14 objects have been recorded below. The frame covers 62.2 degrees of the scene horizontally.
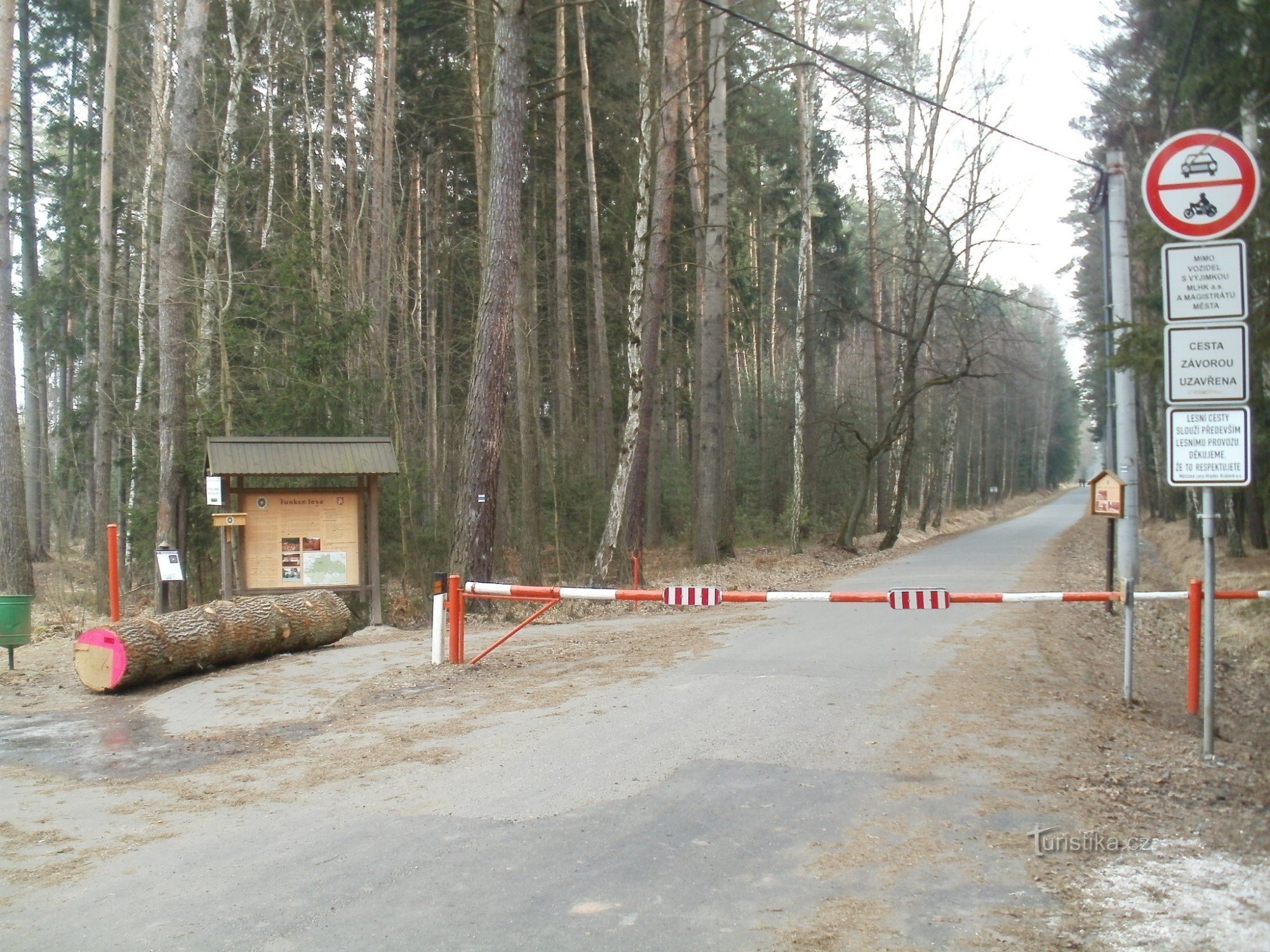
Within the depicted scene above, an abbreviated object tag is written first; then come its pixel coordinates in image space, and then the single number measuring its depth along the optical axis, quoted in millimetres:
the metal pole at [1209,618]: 7012
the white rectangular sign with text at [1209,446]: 6941
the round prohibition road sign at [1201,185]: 7043
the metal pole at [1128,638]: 8695
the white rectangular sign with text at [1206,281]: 7020
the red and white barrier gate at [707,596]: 9484
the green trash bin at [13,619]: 12047
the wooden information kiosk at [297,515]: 13867
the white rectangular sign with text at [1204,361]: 7023
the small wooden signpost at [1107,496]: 13284
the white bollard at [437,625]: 10781
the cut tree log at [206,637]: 10594
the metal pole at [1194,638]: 8281
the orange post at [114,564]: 12641
